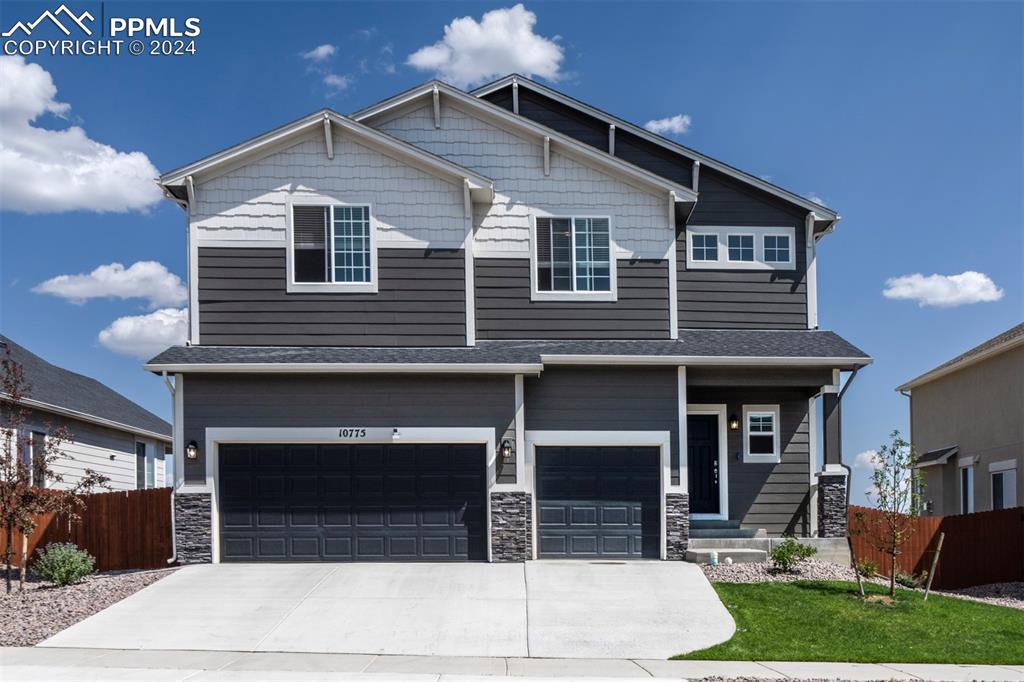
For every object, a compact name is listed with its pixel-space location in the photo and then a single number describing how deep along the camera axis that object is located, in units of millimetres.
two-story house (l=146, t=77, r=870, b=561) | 16531
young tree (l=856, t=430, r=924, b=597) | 15398
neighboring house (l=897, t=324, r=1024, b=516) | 22359
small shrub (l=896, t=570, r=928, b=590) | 16938
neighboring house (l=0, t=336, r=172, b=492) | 23750
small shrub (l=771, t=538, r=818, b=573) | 15898
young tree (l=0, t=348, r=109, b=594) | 14992
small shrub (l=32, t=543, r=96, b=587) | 15492
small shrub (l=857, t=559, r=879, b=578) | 16000
